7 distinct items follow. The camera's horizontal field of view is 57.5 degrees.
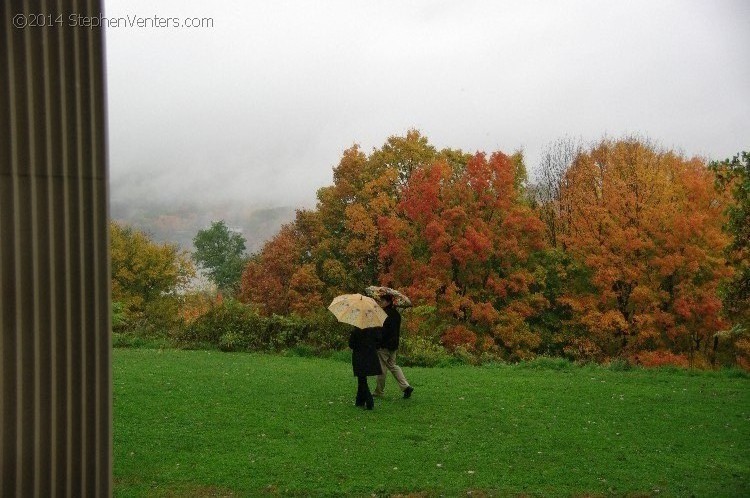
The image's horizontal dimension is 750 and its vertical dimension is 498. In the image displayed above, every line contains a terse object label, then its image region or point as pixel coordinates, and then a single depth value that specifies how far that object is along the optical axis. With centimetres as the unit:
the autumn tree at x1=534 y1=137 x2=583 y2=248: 3806
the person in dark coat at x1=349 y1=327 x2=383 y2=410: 1062
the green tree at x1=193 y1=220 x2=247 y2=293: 8712
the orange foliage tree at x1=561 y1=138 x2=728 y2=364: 2609
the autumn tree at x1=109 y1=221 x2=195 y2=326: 4612
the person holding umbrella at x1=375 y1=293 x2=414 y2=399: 1127
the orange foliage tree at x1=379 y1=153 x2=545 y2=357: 2844
